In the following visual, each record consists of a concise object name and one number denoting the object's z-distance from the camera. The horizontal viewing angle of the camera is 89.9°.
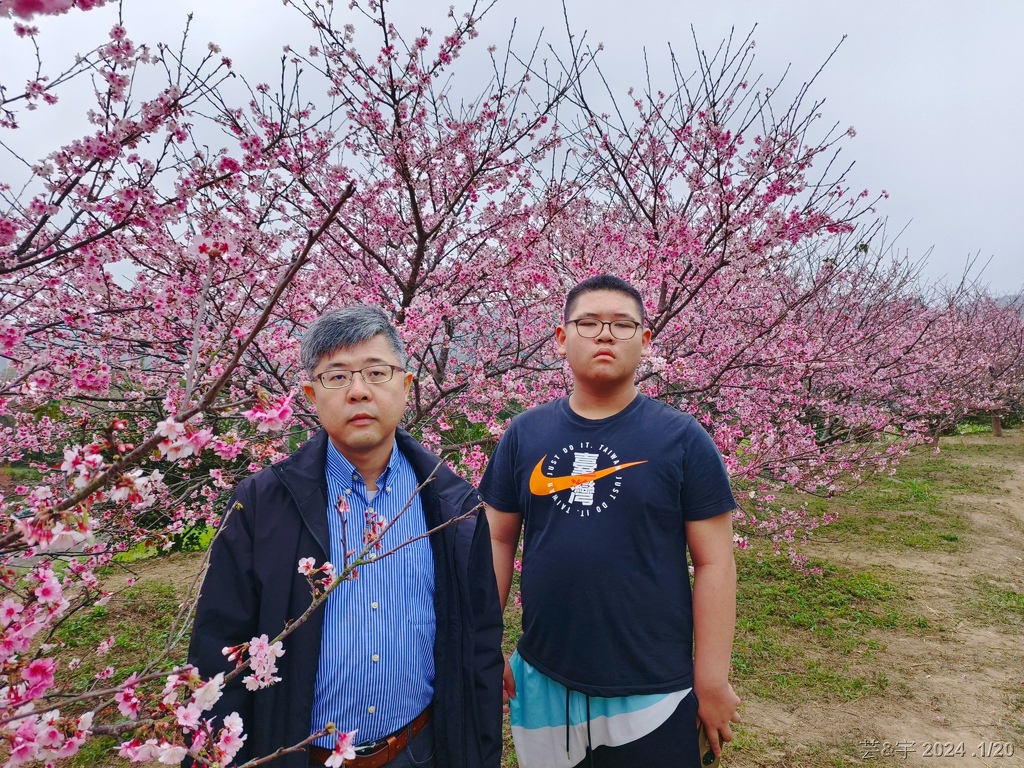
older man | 1.47
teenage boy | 1.75
